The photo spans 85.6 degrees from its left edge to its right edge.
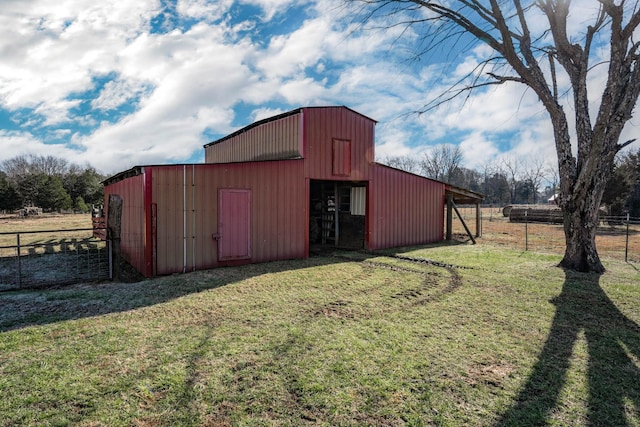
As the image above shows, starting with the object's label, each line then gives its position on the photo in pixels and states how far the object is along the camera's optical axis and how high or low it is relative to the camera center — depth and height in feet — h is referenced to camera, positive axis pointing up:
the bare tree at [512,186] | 221.68 +14.78
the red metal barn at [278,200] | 24.95 +0.85
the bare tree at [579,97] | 24.09 +8.12
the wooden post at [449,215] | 45.91 -0.86
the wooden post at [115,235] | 23.41 -1.75
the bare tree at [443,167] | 192.34 +23.38
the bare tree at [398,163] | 201.46 +26.98
